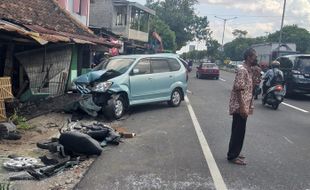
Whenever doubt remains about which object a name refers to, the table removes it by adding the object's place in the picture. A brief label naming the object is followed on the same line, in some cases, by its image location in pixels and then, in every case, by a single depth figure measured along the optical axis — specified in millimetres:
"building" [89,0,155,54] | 27393
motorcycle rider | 10580
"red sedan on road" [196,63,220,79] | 25043
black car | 13066
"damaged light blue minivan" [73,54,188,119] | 8197
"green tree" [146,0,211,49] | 52002
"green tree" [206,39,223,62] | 65796
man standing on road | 4961
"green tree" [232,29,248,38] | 80505
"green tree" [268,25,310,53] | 58050
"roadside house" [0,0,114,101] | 8143
